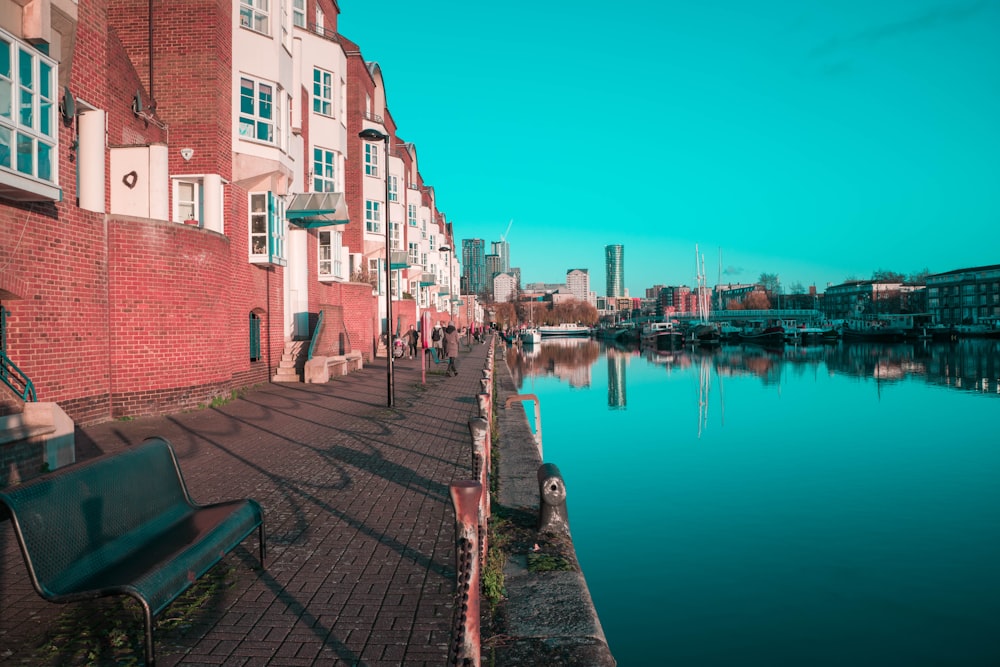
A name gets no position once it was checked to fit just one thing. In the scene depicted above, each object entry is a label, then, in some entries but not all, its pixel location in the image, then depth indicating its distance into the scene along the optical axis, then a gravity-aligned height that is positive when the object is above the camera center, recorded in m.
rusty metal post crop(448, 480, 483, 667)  3.54 -1.37
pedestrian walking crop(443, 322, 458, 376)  25.27 -0.95
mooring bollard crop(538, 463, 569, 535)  6.72 -1.81
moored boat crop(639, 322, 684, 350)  81.69 -1.82
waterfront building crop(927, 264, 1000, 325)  120.81 +4.90
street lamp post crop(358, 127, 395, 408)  15.15 +1.28
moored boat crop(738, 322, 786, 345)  87.94 -1.85
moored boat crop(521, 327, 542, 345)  86.56 -1.62
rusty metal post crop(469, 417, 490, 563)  6.59 -1.28
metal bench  3.74 -1.37
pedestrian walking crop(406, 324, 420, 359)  36.41 -0.81
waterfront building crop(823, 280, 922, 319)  143.88 +5.52
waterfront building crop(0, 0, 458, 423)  10.14 +2.79
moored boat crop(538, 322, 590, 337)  127.87 -1.18
